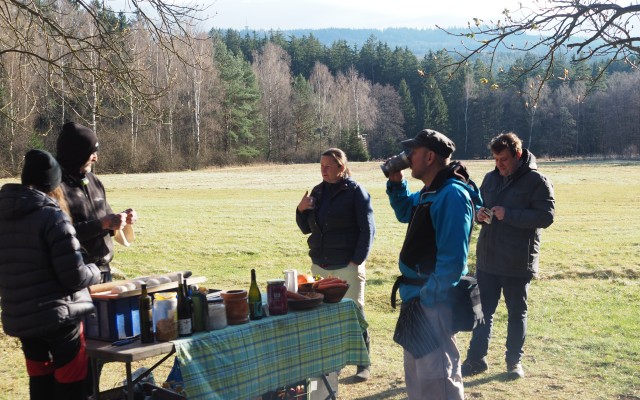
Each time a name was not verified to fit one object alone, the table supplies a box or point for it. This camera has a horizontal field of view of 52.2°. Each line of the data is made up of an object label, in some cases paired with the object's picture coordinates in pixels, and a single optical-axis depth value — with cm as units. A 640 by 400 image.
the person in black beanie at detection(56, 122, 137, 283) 424
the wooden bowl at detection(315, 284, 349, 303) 467
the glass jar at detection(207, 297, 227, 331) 392
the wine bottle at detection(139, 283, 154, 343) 366
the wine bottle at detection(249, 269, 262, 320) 421
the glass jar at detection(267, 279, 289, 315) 432
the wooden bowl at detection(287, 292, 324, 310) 443
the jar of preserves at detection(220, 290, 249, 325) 407
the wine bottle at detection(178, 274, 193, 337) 379
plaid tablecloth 376
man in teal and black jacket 372
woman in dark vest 562
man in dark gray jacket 541
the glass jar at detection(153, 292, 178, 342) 367
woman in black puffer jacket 356
